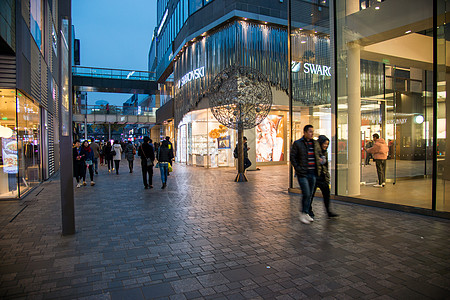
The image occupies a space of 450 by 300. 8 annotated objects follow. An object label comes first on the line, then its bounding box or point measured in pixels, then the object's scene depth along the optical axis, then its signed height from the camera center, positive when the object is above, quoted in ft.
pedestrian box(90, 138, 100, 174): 52.41 -0.65
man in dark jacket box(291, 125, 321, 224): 20.53 -1.32
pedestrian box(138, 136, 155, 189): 36.96 -1.39
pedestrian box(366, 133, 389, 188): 34.73 -1.37
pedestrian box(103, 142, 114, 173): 59.76 -1.23
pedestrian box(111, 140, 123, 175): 55.26 -1.26
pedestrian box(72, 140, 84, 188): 37.90 -2.05
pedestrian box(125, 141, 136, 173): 56.80 -1.48
